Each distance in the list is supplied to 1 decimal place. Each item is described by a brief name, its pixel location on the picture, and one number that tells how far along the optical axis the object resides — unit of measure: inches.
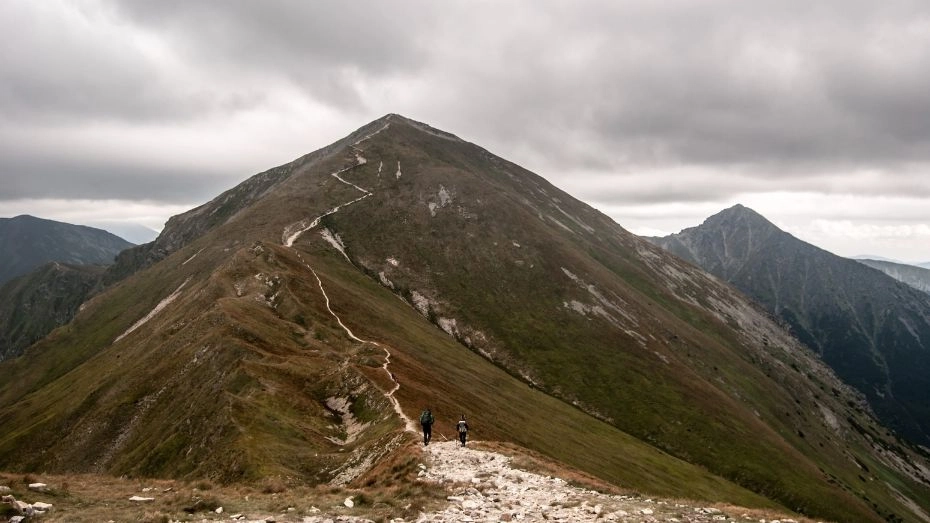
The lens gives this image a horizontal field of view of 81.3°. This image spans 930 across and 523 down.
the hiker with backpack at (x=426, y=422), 1473.9
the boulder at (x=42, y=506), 889.1
